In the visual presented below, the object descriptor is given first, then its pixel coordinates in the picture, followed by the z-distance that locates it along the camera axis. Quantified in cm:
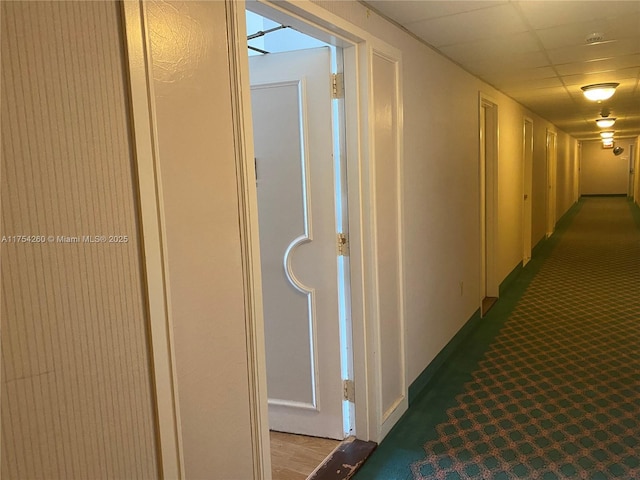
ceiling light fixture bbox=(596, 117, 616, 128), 843
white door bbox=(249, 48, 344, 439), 260
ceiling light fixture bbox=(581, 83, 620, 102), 494
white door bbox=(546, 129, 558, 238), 962
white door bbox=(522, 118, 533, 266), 718
